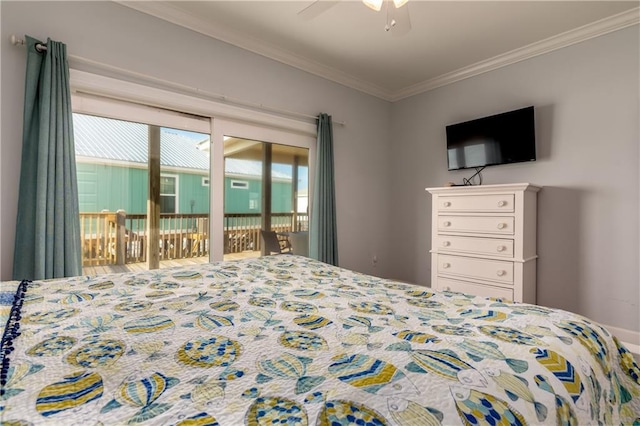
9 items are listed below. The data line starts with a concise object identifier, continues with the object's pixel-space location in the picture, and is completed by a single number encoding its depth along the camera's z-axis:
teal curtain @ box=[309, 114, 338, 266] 3.36
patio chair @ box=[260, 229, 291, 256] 3.27
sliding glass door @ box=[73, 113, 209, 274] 2.34
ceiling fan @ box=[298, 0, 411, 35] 1.71
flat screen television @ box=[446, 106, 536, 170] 2.97
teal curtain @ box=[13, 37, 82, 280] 1.94
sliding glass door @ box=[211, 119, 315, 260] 2.92
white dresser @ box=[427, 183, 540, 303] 2.69
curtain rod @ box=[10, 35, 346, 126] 2.00
